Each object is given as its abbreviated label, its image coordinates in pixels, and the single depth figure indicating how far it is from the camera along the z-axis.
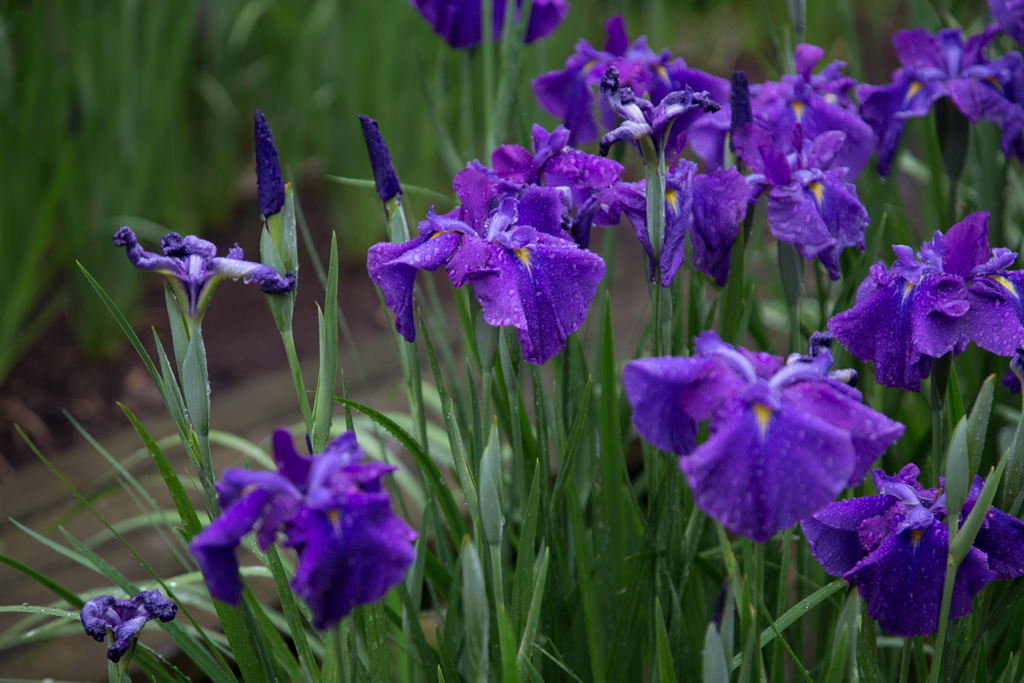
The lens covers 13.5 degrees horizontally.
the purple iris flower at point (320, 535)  2.36
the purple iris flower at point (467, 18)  2.87
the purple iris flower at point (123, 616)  2.46
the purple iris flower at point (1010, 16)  2.87
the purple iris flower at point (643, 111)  2.51
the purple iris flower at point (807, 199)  2.59
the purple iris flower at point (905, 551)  2.47
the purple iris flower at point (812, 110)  2.74
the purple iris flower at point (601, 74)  2.74
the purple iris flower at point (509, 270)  2.47
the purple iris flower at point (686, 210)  2.54
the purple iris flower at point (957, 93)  2.80
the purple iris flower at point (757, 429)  2.38
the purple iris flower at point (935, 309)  2.50
